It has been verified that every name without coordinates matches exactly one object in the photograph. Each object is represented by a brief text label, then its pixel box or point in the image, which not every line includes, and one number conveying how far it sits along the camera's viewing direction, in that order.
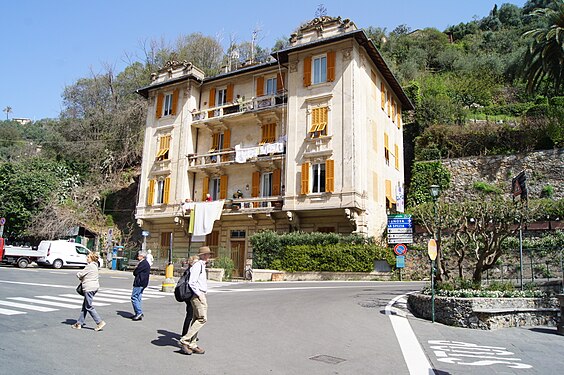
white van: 30.96
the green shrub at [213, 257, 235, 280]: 25.59
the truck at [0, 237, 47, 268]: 29.61
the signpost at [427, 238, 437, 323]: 11.55
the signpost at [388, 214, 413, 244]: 25.77
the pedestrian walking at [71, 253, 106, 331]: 8.89
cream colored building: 26.98
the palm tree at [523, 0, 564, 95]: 23.73
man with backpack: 7.25
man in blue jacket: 10.35
